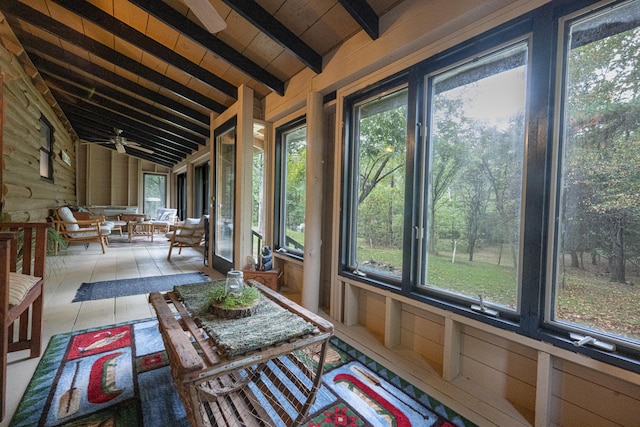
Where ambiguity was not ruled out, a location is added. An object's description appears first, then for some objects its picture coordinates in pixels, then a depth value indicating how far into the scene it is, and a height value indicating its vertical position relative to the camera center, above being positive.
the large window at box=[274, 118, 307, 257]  3.01 +0.25
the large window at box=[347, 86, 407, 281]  2.00 +0.22
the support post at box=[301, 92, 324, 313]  2.45 +0.05
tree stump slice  1.24 -0.49
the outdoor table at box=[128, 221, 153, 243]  7.64 -0.82
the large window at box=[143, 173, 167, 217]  8.95 +0.40
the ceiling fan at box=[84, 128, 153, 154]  5.79 +1.41
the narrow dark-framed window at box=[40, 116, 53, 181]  4.42 +0.91
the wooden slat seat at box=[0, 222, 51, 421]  1.25 -0.49
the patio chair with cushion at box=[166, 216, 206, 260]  4.69 -0.54
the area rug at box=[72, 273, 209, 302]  2.83 -0.96
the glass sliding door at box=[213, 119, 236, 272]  3.53 +0.15
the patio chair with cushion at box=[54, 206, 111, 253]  4.53 -0.48
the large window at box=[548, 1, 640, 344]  1.08 +0.15
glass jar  1.36 -0.40
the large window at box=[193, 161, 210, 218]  6.72 +0.40
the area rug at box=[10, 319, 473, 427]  1.23 -0.97
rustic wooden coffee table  0.91 -0.79
